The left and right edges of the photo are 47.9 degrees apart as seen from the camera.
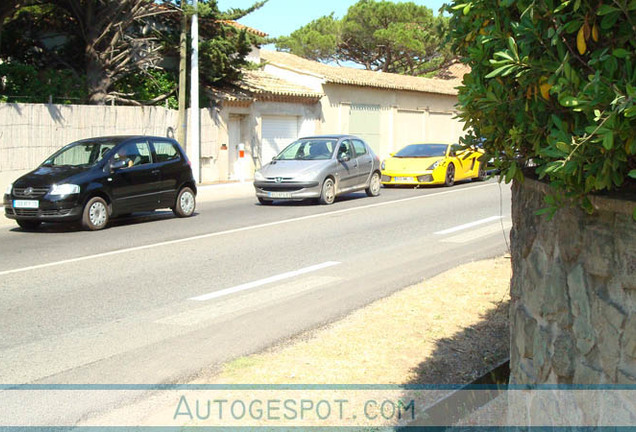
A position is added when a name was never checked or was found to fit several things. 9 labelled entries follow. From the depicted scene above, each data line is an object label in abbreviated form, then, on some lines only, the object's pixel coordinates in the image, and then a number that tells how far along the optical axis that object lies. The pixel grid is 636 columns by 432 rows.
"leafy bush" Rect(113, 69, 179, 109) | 23.20
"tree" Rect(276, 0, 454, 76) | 45.69
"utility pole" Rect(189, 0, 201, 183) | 22.11
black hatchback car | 12.58
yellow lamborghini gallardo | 21.91
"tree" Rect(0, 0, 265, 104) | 21.59
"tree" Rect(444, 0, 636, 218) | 2.33
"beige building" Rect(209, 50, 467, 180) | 26.11
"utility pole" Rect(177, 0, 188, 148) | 22.50
